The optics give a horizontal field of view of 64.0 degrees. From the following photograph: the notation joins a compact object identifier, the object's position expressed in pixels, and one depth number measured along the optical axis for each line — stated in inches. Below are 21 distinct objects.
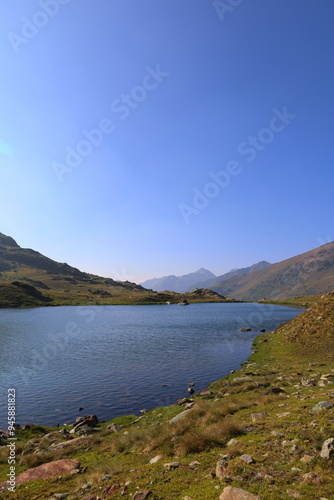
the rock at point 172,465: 437.4
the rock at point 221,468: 378.3
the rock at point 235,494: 308.8
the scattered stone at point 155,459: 490.3
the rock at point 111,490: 386.6
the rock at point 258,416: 607.6
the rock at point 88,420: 863.7
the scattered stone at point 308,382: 889.7
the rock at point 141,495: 353.7
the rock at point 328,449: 366.7
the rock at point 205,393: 1028.3
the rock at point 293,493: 302.5
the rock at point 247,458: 397.2
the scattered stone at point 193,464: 431.2
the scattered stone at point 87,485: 426.7
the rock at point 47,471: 502.0
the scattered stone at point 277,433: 476.8
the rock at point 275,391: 859.2
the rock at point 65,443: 673.8
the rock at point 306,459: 369.4
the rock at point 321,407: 568.1
